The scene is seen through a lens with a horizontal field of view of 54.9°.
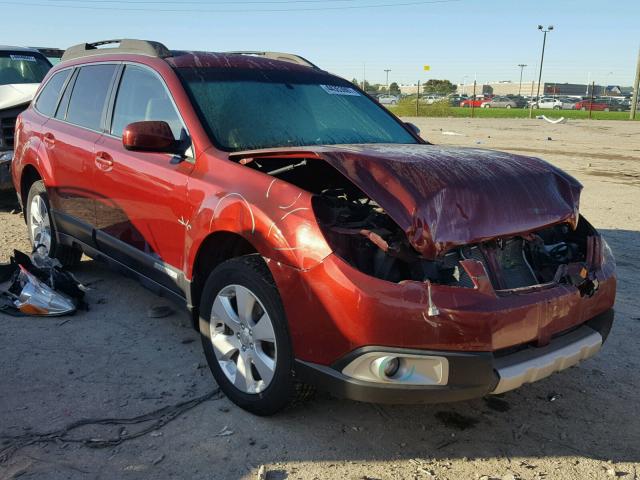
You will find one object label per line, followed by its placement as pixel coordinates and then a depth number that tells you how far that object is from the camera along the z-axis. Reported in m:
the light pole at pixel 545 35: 55.50
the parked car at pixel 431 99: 45.41
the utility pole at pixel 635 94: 38.91
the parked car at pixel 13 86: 7.48
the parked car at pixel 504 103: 69.00
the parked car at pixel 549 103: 66.38
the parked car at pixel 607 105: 59.75
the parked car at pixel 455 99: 59.51
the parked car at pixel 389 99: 61.43
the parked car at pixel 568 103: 67.50
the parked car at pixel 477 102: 65.69
